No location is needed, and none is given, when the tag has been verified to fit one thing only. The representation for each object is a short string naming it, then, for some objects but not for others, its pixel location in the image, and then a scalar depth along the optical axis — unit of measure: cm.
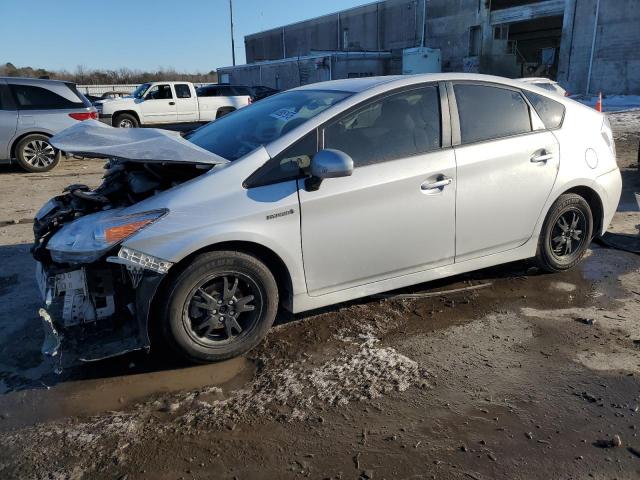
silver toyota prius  311
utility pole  4647
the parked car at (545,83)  740
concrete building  2623
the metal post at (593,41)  2644
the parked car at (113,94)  2792
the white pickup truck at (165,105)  1891
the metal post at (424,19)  3858
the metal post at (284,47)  5934
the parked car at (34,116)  1011
